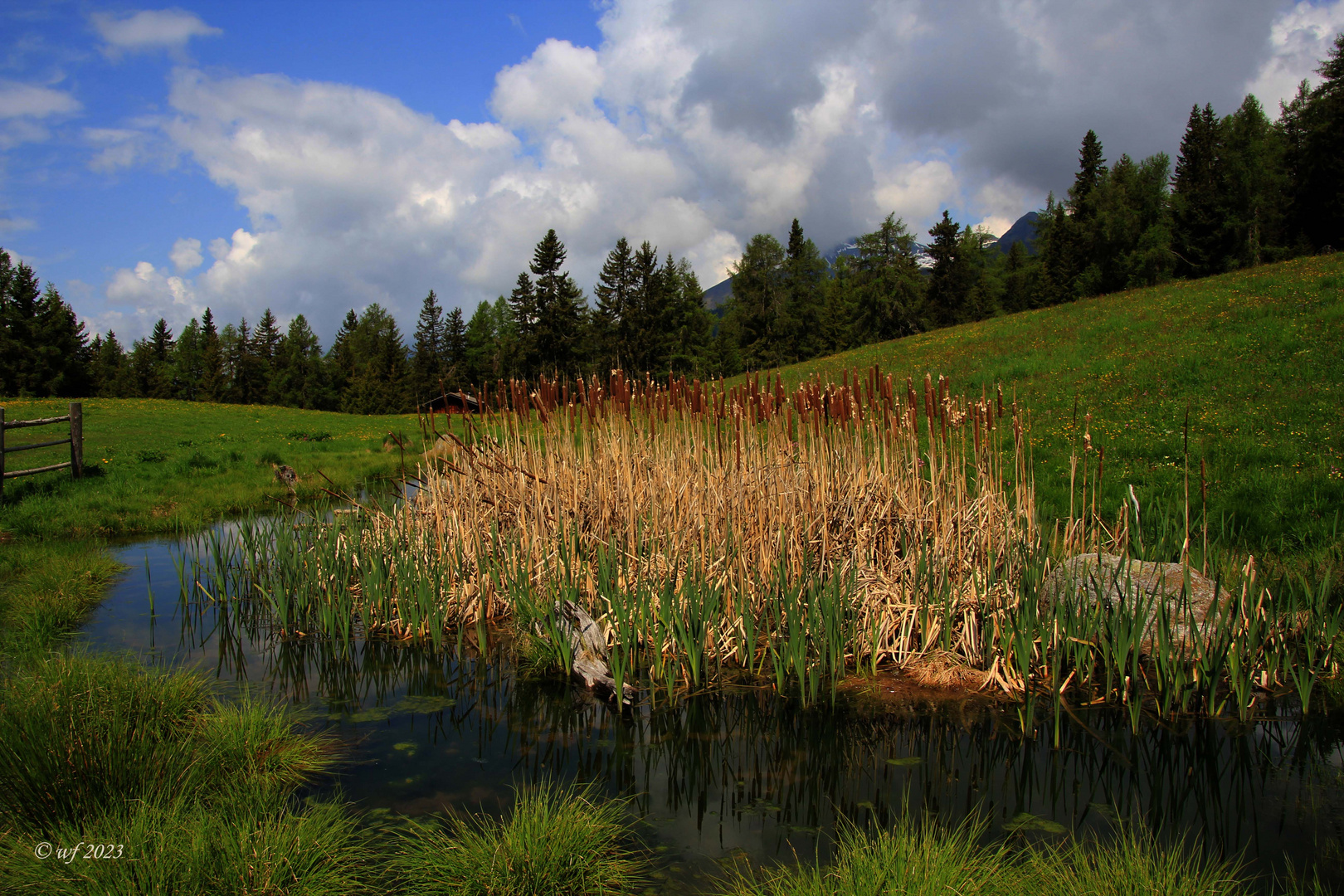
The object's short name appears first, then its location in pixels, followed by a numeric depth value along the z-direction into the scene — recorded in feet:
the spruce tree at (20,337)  159.02
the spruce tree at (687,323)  180.81
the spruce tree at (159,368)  225.76
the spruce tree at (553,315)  175.01
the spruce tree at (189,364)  265.75
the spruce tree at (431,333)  229.95
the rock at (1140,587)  13.20
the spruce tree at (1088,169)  199.11
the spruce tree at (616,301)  171.42
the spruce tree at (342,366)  244.22
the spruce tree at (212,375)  240.73
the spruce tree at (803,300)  196.75
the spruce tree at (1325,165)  125.18
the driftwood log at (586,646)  15.24
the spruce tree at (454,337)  221.09
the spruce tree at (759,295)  199.21
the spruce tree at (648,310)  168.96
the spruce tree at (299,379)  240.73
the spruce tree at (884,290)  199.52
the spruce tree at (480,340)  224.33
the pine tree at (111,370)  210.69
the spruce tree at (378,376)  189.47
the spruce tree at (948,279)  207.72
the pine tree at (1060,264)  181.68
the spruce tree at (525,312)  177.99
